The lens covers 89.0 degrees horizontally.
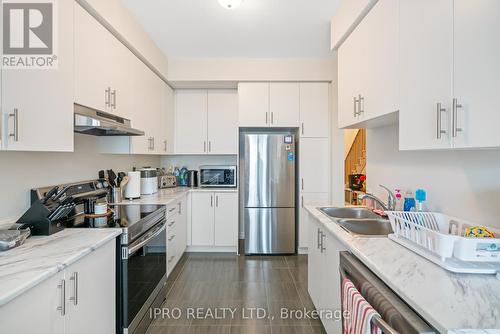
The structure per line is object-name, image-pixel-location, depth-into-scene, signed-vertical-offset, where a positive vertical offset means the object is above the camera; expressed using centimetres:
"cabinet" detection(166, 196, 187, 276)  264 -76
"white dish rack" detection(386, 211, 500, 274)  98 -34
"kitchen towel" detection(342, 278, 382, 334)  93 -59
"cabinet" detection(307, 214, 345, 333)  155 -75
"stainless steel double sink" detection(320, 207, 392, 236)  181 -42
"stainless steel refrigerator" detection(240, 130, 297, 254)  343 -37
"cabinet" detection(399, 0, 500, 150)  93 +40
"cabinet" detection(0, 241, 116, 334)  92 -59
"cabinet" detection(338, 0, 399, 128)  146 +66
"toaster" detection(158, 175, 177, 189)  359 -22
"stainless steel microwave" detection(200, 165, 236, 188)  369 -15
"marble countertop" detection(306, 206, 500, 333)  71 -42
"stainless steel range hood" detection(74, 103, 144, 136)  159 +30
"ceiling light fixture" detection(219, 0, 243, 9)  208 +135
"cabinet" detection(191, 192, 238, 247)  351 -72
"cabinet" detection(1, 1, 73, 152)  124 +34
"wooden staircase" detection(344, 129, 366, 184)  563 +21
